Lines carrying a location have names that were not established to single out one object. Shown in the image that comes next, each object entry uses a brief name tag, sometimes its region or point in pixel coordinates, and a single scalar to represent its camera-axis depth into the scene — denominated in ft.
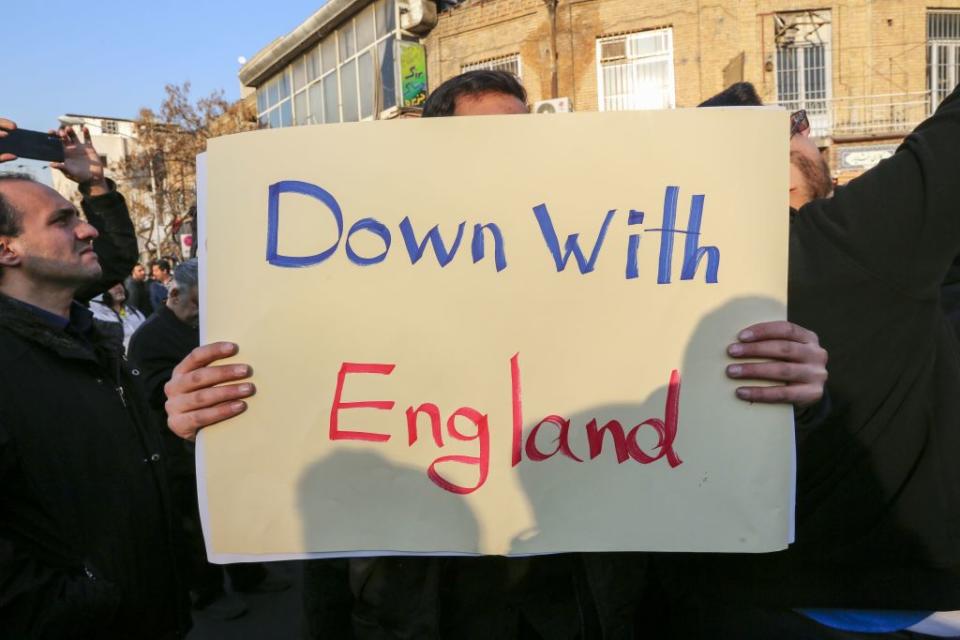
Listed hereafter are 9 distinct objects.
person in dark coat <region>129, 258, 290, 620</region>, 11.21
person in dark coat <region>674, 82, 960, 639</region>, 3.32
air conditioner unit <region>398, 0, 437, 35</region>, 59.41
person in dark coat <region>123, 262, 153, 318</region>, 28.17
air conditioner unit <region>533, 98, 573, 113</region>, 41.83
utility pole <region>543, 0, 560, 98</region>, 52.11
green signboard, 60.85
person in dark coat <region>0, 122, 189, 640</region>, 4.61
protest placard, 3.19
